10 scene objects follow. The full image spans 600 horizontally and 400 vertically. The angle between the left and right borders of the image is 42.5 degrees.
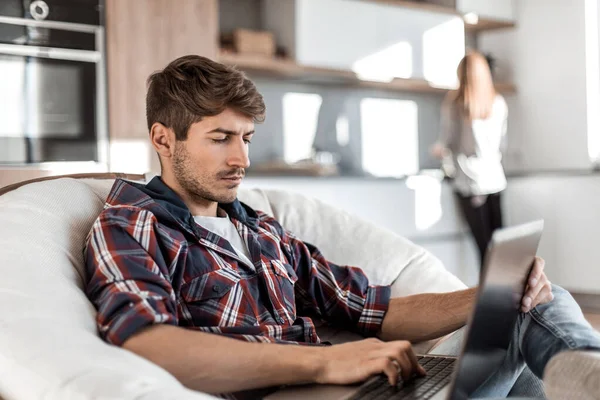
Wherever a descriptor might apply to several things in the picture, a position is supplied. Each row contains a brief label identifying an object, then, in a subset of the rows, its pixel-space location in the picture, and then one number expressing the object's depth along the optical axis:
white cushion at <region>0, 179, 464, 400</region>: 1.19
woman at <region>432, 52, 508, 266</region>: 4.85
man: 1.38
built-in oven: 3.63
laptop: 1.14
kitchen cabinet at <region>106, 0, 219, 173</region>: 3.87
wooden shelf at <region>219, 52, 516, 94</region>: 4.43
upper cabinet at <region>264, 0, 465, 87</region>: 4.66
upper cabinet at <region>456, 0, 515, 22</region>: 5.49
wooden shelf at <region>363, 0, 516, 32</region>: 5.21
